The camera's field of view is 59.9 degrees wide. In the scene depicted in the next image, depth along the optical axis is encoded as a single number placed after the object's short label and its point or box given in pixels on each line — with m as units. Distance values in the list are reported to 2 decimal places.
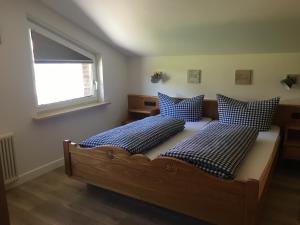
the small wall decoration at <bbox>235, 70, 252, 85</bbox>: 3.16
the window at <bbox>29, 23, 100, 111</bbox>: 2.79
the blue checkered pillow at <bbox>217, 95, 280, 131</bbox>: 2.78
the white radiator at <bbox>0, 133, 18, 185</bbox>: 2.38
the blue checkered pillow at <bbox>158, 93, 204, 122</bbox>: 3.21
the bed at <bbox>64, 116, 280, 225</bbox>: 1.67
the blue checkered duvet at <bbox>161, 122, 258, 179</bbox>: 1.78
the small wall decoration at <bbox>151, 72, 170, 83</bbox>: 3.71
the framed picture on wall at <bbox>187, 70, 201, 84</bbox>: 3.46
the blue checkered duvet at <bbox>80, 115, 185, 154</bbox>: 2.21
